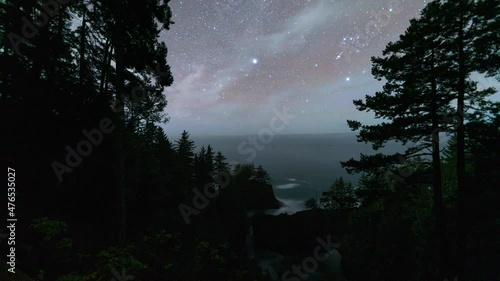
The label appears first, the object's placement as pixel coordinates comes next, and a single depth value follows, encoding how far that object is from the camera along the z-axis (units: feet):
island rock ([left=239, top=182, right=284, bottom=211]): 163.32
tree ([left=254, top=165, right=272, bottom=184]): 179.91
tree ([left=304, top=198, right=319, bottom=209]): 146.91
